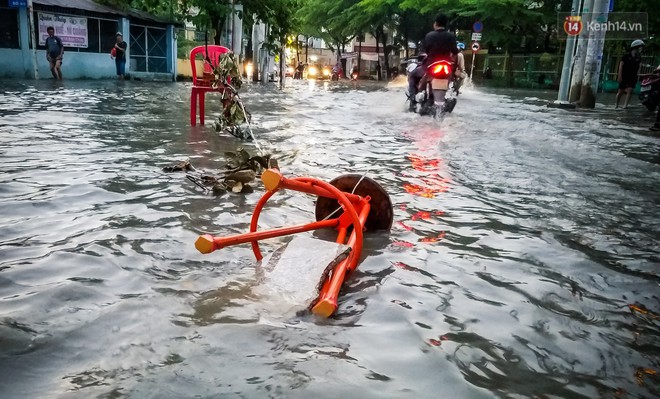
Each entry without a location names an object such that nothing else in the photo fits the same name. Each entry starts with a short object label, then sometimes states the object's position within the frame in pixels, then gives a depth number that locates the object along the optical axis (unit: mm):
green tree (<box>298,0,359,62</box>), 41269
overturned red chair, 2283
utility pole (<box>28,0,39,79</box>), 17828
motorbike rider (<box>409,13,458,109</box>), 9398
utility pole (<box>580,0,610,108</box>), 12703
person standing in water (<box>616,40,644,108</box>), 13336
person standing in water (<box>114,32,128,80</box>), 20547
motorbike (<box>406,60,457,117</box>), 9227
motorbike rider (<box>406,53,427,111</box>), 9977
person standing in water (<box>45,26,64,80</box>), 17953
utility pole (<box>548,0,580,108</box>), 14188
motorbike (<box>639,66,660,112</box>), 11944
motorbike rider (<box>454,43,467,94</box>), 11688
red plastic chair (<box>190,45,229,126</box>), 7285
